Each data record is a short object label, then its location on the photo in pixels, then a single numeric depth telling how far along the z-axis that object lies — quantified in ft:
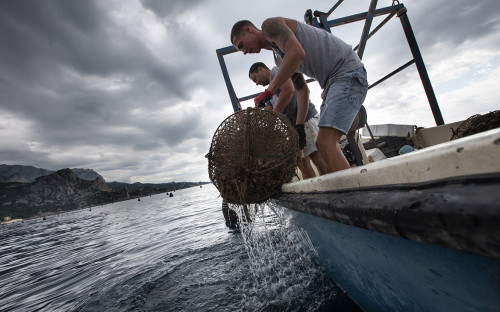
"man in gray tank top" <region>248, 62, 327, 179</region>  9.71
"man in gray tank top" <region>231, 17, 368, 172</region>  6.63
